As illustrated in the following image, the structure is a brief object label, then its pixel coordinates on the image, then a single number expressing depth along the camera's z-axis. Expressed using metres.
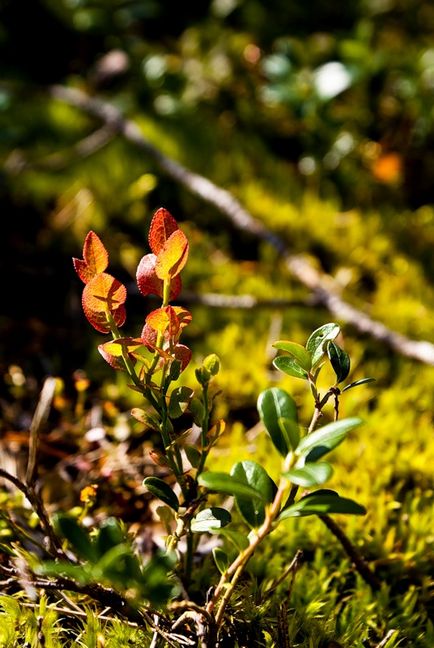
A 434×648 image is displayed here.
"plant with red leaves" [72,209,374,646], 0.49
